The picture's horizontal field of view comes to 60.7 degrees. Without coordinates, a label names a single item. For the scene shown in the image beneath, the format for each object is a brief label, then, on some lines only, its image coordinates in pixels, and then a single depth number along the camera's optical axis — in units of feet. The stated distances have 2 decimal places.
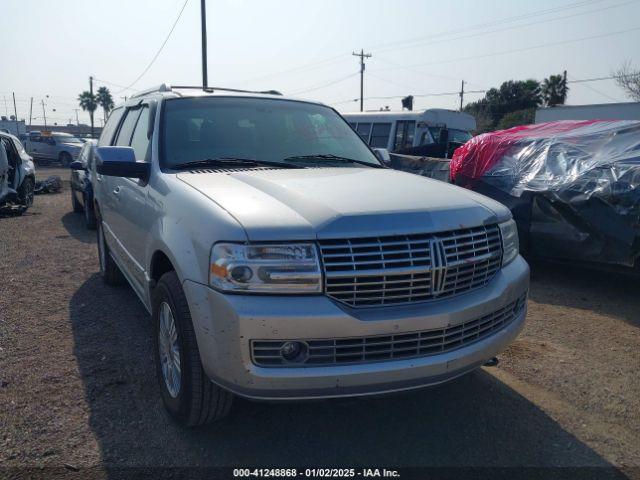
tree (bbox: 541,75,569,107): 164.45
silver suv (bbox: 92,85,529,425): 7.91
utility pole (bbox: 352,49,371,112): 156.15
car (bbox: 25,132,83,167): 96.89
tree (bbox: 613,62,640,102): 138.62
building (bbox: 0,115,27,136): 170.68
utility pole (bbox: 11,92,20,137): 165.42
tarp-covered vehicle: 17.78
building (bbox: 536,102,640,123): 73.00
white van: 52.80
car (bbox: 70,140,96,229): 29.46
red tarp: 22.50
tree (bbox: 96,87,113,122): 265.54
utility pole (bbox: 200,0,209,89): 64.90
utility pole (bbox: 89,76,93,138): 215.92
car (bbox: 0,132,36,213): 37.35
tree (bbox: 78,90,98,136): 253.90
